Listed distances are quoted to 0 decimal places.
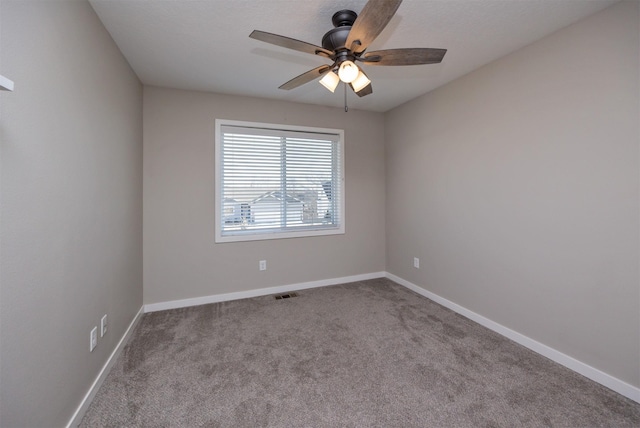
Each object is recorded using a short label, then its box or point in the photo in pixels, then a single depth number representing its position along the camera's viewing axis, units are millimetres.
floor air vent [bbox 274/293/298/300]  3348
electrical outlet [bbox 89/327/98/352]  1690
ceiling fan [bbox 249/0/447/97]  1412
